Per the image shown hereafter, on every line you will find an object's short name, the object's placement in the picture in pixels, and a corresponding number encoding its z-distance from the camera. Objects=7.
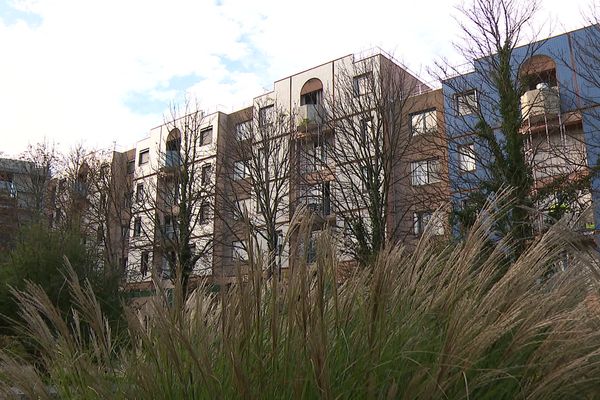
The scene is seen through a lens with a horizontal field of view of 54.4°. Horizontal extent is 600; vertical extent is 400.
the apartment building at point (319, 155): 16.98
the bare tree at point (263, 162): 21.81
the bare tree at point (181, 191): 23.09
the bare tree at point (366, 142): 16.67
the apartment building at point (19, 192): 28.25
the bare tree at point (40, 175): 28.75
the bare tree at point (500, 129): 12.95
